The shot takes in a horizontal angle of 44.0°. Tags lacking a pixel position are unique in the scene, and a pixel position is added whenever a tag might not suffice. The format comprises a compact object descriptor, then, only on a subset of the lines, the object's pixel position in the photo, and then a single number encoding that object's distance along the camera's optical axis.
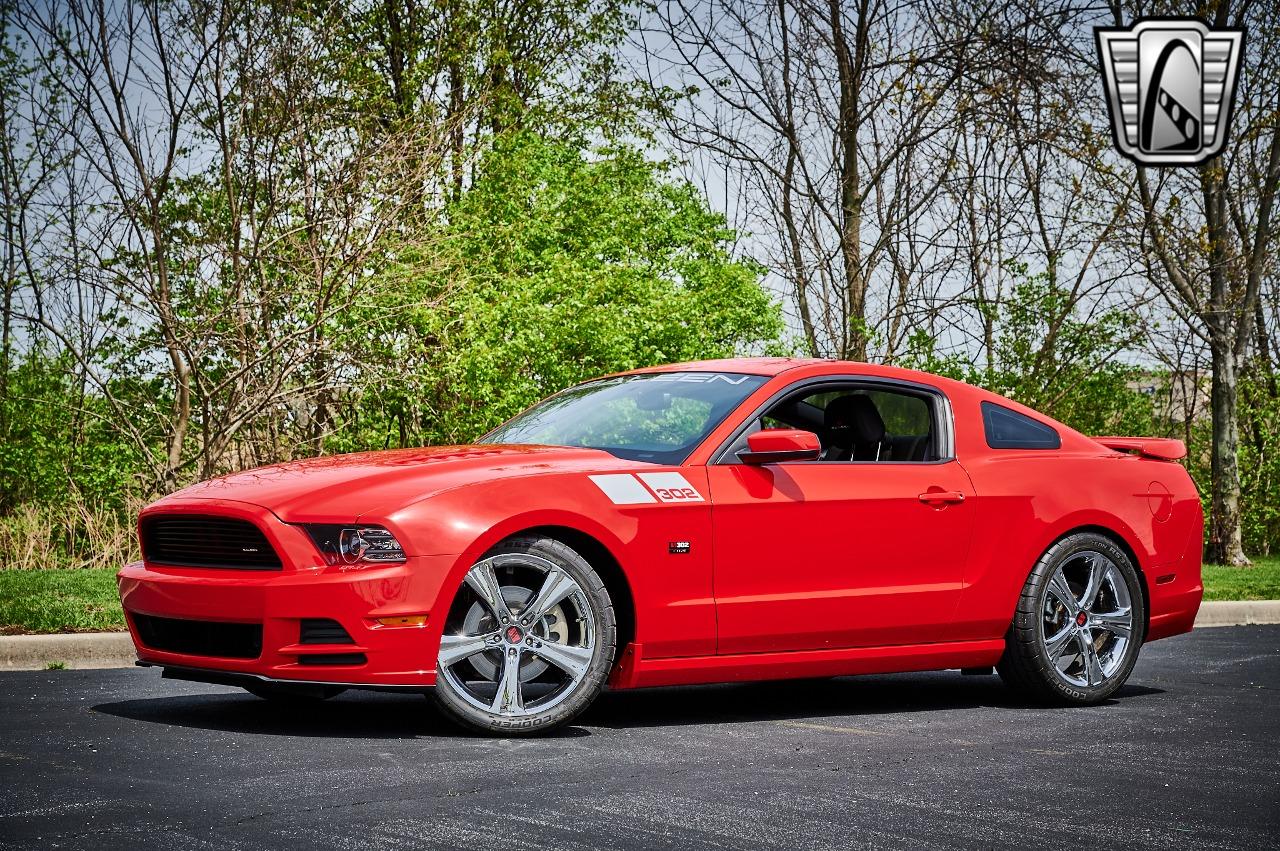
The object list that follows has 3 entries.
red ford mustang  5.99
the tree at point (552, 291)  15.95
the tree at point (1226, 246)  18.17
